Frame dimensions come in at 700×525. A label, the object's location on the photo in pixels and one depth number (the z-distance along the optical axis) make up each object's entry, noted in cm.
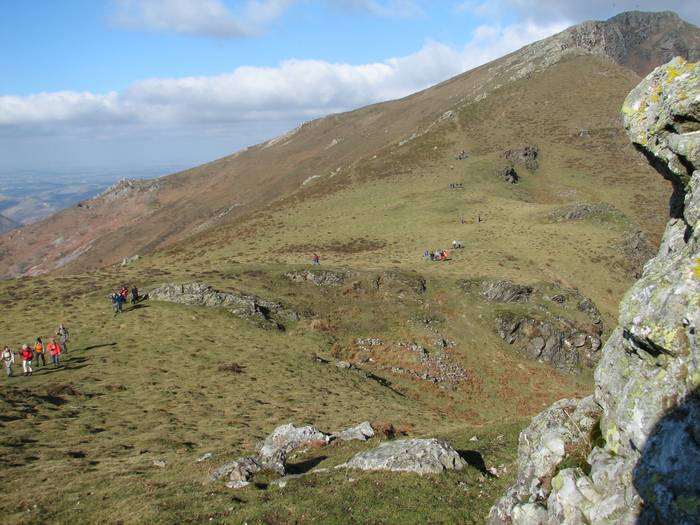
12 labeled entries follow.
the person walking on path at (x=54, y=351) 3241
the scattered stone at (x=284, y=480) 1711
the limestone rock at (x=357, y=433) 2295
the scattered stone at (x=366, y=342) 4309
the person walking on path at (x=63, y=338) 3491
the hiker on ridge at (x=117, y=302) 4197
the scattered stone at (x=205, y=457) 2078
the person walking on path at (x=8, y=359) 3102
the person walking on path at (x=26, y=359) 3078
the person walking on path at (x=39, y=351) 3219
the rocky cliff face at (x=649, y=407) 852
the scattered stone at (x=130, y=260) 7022
